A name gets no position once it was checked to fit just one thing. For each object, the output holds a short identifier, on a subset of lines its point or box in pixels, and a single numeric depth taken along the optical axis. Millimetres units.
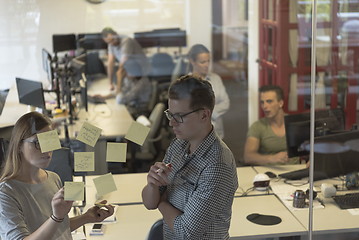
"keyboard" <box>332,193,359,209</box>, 3543
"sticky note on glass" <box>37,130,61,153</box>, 2399
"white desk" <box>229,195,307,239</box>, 3230
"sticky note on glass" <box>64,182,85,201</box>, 2273
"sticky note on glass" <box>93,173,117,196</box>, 2883
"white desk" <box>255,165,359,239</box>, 3338
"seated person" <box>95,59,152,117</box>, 7020
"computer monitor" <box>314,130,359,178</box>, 3639
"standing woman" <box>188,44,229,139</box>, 4662
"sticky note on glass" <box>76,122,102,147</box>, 2875
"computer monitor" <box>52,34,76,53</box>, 6992
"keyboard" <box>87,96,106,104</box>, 6412
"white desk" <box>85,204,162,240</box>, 3178
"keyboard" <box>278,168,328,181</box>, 3994
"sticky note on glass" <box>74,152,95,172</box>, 2788
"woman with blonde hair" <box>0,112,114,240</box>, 2184
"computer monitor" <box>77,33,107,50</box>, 7680
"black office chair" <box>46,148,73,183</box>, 2691
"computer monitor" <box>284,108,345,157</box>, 3932
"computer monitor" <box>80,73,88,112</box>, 5449
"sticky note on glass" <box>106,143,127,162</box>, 2893
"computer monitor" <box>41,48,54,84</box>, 5682
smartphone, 3168
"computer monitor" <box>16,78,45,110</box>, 3964
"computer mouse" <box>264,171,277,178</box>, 4070
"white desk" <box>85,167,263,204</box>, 3631
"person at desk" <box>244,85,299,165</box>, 4293
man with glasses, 2225
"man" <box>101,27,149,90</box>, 7879
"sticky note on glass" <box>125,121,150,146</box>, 2906
